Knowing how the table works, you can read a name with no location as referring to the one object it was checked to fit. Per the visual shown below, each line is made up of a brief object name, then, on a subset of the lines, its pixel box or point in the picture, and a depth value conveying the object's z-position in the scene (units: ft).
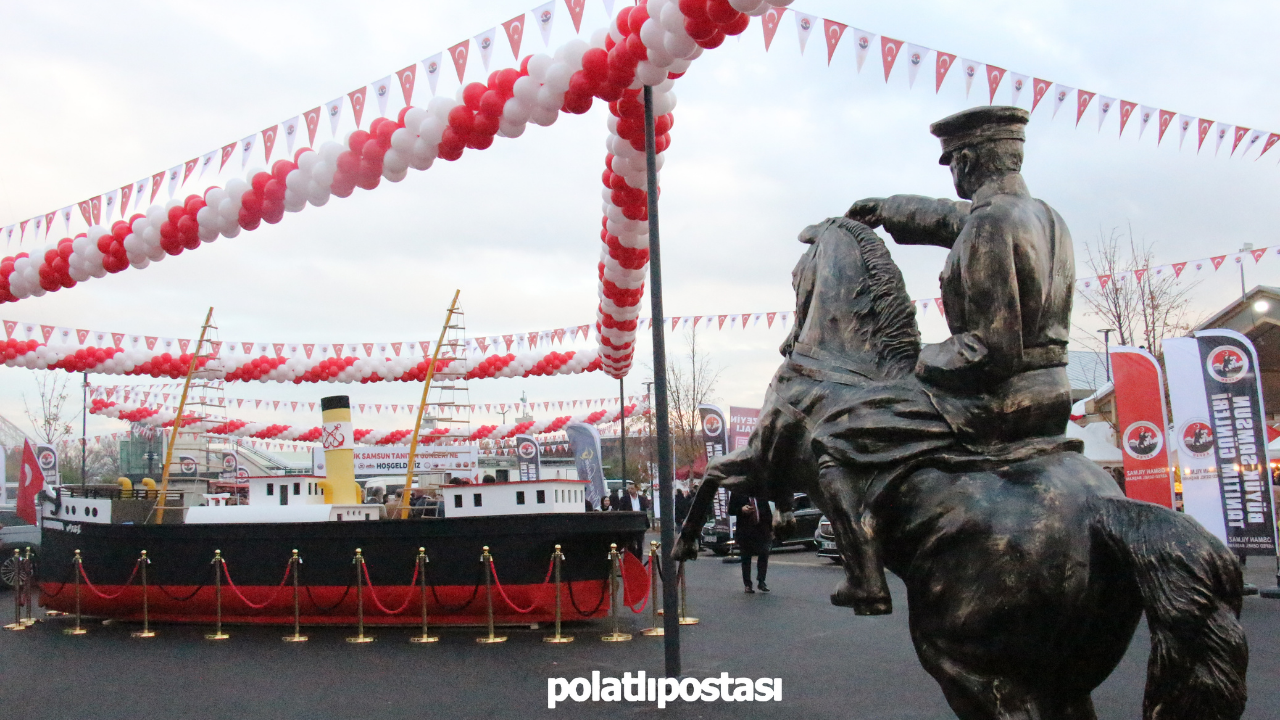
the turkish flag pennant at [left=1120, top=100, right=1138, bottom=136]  32.68
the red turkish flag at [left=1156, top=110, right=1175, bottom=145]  33.35
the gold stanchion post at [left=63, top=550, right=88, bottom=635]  38.26
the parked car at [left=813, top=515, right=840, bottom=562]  53.52
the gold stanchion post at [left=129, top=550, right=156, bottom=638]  37.01
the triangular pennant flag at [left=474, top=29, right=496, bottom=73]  27.37
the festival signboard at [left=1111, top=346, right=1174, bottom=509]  37.47
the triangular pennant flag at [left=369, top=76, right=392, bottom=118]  29.76
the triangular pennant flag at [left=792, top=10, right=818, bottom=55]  26.76
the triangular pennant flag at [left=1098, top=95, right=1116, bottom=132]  32.17
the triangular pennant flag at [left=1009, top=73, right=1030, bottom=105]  30.55
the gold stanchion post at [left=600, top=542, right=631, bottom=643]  31.37
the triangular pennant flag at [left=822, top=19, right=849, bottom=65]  27.40
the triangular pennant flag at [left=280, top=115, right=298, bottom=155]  31.63
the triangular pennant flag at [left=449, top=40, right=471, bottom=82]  27.94
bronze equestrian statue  7.62
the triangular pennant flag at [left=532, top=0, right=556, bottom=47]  26.12
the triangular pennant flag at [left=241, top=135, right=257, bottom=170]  32.71
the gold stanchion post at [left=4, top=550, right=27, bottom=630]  39.22
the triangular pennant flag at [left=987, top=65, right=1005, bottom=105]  29.89
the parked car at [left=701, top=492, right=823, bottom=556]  65.26
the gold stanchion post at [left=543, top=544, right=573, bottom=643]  31.53
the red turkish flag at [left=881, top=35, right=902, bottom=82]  28.17
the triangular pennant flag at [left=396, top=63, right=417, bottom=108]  28.89
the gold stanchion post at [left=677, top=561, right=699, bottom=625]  33.27
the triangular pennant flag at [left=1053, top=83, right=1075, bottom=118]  31.50
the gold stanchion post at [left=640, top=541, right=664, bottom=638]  31.13
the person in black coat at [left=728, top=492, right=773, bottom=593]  43.21
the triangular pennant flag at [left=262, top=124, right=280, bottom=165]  32.32
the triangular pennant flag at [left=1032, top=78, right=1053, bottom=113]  31.07
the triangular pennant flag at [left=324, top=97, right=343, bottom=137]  31.09
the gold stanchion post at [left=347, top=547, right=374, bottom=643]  33.55
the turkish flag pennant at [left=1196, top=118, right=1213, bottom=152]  33.60
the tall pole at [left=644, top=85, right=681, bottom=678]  20.38
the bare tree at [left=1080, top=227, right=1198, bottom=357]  66.59
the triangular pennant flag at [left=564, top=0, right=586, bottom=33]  25.20
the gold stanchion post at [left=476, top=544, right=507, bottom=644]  32.22
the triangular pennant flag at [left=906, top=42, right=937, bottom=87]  28.58
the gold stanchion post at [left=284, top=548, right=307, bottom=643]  34.18
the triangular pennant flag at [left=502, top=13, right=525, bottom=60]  27.04
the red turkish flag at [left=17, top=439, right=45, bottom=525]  64.59
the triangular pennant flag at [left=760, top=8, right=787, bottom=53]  25.32
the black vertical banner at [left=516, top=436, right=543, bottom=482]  81.20
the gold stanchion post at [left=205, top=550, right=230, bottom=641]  35.49
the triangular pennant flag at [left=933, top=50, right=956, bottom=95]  29.17
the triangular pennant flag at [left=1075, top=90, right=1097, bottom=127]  31.65
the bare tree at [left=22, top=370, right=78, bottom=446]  119.94
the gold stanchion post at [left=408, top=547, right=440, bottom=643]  33.12
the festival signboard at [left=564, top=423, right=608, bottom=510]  78.12
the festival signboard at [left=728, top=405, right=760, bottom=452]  63.87
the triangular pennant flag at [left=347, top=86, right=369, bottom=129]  30.07
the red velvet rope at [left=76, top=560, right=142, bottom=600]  38.37
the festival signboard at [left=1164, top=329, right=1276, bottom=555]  35.68
